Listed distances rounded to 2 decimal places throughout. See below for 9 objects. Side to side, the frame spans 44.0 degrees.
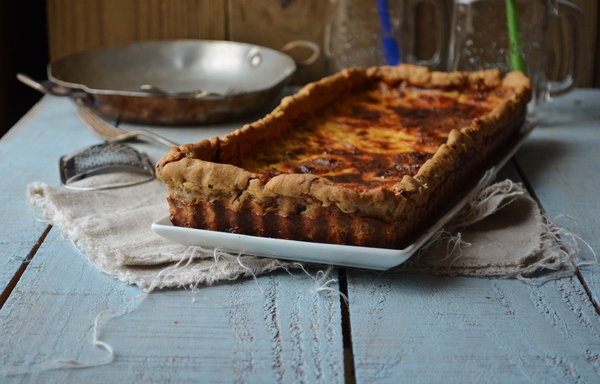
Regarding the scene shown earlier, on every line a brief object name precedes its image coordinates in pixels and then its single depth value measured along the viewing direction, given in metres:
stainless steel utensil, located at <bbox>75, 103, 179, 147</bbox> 1.82
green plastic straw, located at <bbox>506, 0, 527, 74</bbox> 1.97
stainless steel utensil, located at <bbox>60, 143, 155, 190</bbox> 1.60
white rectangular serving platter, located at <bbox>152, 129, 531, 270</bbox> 1.12
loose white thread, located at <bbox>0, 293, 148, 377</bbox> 0.93
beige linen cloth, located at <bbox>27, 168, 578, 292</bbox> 1.19
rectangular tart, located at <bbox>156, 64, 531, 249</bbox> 1.15
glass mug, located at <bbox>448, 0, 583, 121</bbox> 2.01
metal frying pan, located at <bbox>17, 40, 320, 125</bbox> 1.93
